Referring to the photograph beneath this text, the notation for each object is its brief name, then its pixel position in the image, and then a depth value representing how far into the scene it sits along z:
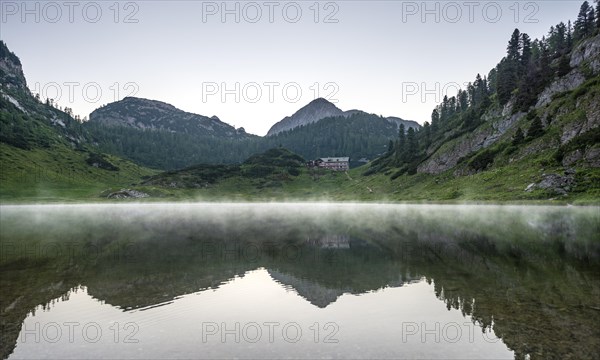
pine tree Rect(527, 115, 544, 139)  110.88
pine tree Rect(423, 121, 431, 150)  192.60
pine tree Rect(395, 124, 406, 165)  191.40
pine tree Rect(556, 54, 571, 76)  128.62
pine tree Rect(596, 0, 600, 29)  142.52
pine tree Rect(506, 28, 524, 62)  187.89
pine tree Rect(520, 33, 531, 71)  176.00
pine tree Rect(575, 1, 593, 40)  152.39
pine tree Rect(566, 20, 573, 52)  151.39
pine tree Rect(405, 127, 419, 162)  186.79
